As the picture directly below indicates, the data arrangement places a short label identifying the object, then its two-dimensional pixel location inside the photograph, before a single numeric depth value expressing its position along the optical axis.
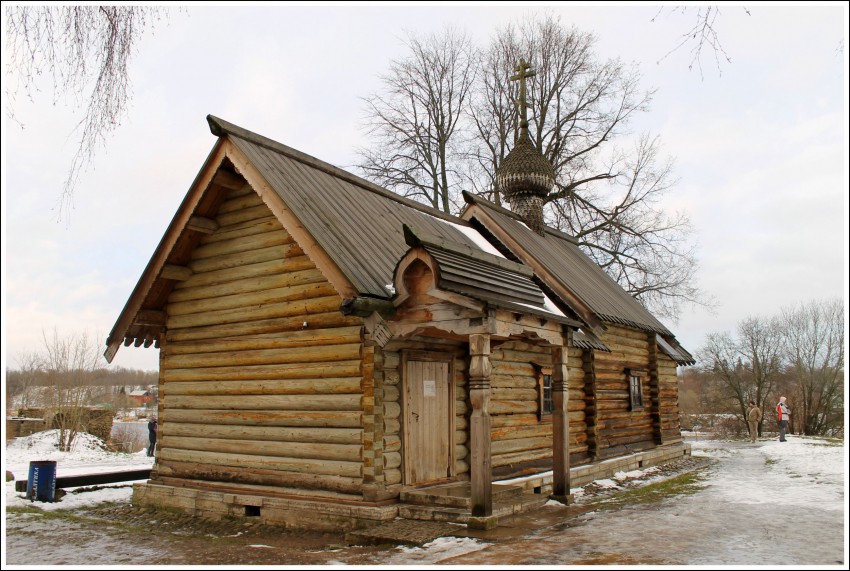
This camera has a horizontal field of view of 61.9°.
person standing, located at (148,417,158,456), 19.95
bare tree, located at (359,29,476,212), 27.67
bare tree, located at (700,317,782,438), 36.19
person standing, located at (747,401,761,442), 25.81
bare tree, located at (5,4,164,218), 5.54
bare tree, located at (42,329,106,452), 25.12
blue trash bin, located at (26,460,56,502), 12.00
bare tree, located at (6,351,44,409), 30.53
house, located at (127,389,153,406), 81.96
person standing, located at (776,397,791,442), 23.70
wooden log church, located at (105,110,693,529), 8.85
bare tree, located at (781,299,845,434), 34.56
